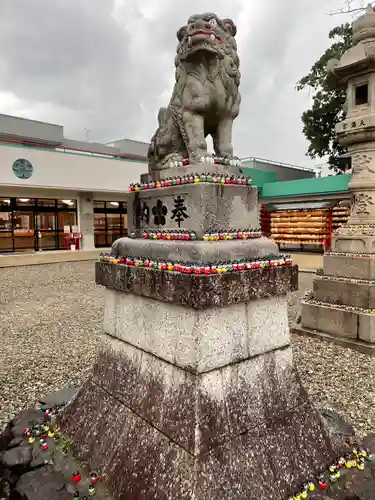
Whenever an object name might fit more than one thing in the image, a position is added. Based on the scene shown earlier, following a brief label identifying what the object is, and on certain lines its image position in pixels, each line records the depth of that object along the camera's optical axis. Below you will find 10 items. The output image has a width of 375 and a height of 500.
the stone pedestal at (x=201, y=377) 2.40
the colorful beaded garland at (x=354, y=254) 5.84
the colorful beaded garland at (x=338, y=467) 2.53
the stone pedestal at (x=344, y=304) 5.55
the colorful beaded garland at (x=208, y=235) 2.71
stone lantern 5.93
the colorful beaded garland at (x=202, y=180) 2.74
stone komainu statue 2.98
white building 17.11
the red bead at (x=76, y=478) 2.68
